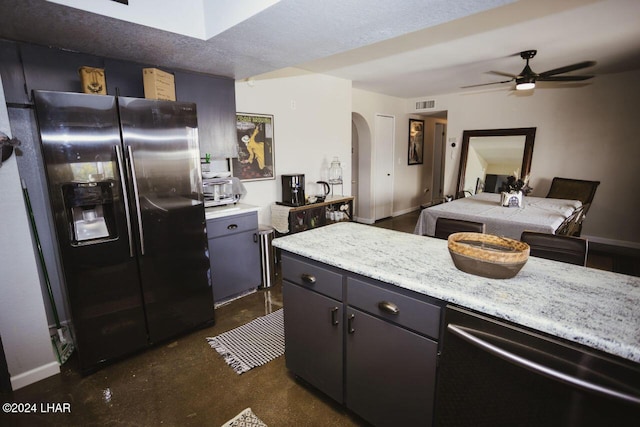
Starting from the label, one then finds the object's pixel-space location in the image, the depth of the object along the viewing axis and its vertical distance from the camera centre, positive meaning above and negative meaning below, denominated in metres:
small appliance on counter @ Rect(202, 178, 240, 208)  2.96 -0.34
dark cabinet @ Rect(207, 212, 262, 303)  2.88 -0.94
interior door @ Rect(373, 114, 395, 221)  6.08 -0.21
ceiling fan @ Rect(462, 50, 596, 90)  3.43 +0.86
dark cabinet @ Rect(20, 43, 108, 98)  2.11 +0.65
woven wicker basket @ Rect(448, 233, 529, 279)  1.24 -0.43
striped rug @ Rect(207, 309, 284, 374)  2.23 -1.44
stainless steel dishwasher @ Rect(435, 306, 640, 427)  0.88 -0.72
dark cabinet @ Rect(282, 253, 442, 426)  1.31 -0.89
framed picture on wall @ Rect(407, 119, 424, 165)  6.92 +0.30
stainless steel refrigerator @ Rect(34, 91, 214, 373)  1.87 -0.37
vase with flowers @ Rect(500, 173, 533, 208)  3.60 -0.45
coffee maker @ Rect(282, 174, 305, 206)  3.86 -0.40
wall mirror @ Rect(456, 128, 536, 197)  5.37 -0.05
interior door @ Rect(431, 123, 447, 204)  7.94 -0.15
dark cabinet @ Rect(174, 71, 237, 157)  2.77 +0.51
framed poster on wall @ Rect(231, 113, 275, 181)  3.60 +0.11
